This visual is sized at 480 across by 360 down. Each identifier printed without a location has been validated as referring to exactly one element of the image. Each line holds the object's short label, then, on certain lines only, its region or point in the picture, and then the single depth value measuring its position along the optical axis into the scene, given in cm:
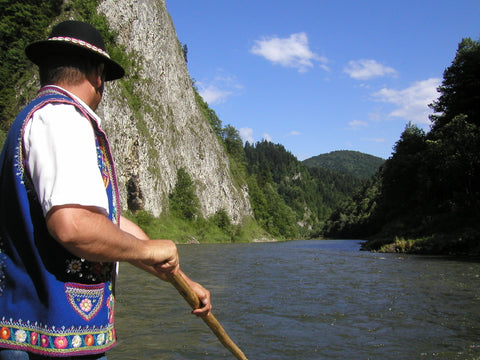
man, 173
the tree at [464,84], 3303
